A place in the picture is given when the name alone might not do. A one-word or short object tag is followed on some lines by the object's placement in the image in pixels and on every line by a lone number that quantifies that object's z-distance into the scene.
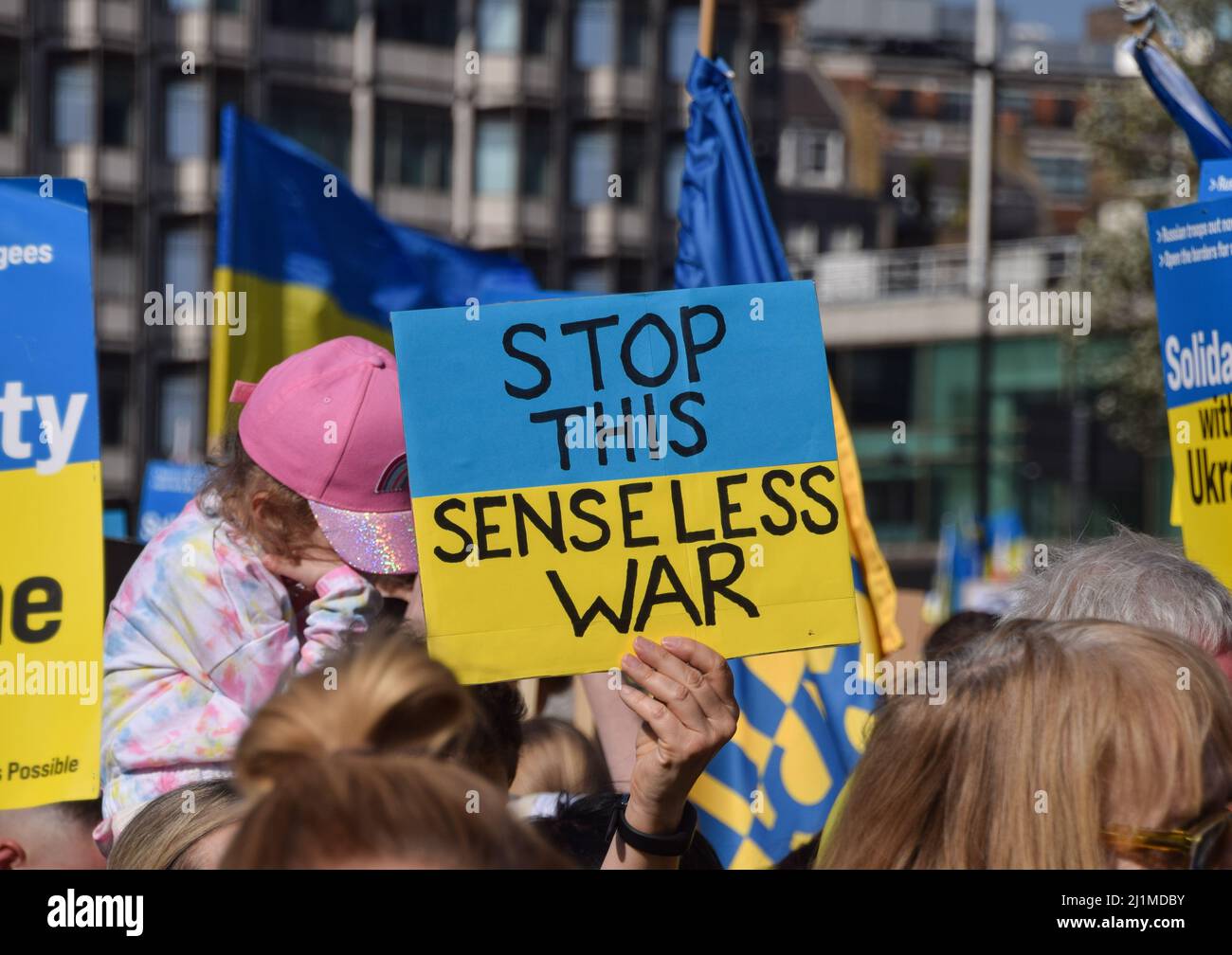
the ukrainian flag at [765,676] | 4.21
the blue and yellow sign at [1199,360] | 4.08
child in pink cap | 2.77
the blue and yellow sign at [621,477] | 2.57
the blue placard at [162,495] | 8.38
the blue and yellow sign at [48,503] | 2.88
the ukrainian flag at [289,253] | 6.22
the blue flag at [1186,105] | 4.76
